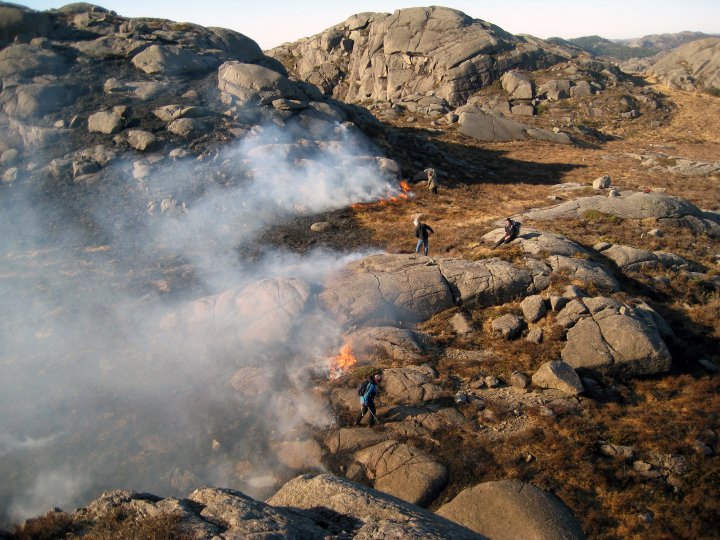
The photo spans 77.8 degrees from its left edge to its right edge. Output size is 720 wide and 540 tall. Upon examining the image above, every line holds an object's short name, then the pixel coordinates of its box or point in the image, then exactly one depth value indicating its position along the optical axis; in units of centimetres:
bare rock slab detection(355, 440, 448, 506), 1021
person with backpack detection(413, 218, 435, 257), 2072
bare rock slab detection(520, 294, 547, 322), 1573
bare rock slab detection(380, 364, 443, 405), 1305
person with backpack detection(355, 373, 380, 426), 1205
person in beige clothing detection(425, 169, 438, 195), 3148
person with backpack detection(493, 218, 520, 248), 1993
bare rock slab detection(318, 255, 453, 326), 1641
